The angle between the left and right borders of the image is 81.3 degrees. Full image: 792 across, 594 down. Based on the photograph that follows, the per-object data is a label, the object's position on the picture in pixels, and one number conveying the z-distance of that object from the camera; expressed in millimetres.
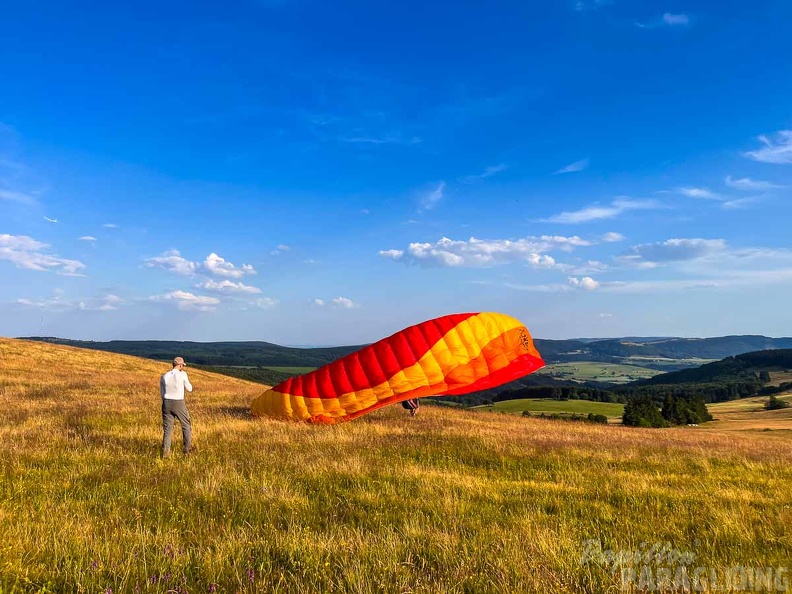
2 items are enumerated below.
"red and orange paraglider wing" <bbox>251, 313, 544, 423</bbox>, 16953
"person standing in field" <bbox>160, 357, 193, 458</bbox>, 11453
